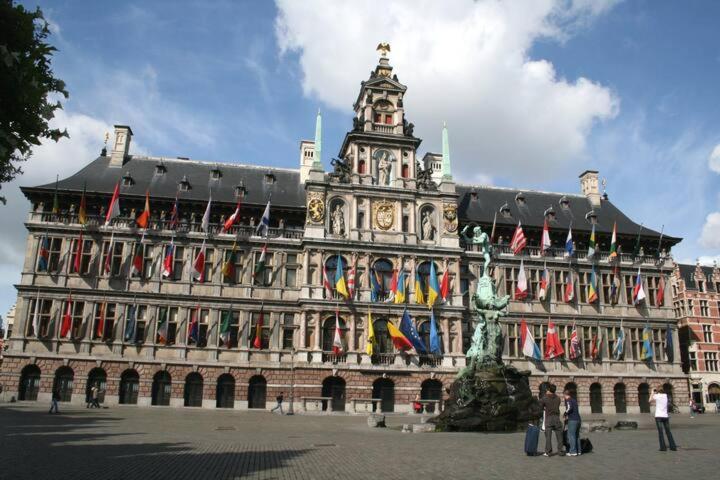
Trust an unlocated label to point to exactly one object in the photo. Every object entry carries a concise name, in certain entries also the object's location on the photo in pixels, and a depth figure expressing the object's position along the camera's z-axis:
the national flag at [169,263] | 42.03
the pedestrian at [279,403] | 38.06
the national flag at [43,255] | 41.38
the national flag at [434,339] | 42.84
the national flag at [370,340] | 42.28
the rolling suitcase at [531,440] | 15.12
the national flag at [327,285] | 42.69
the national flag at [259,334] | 42.59
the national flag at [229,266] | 42.81
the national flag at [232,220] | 42.12
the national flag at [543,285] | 46.66
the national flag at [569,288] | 47.02
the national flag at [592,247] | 46.50
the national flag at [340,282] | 42.56
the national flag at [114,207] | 40.19
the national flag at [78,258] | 41.22
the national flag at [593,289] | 47.56
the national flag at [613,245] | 46.70
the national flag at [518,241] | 44.91
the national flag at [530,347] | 44.22
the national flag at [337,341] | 41.84
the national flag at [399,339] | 42.03
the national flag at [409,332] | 42.25
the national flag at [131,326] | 40.81
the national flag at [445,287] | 44.31
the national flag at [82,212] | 41.00
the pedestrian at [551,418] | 15.31
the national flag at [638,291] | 47.44
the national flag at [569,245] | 46.09
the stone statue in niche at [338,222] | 45.12
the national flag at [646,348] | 47.19
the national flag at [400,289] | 43.50
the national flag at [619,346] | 46.88
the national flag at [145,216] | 41.31
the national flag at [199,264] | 41.88
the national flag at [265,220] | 42.66
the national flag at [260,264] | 43.06
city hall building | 41.34
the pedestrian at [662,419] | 15.94
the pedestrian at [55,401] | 30.63
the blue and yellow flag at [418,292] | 43.74
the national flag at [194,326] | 41.22
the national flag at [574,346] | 45.69
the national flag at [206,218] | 42.28
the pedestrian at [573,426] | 15.32
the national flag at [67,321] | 40.12
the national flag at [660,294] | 49.72
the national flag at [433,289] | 43.78
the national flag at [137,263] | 42.41
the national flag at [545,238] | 45.75
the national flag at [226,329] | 41.69
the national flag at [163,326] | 41.12
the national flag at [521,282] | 45.56
